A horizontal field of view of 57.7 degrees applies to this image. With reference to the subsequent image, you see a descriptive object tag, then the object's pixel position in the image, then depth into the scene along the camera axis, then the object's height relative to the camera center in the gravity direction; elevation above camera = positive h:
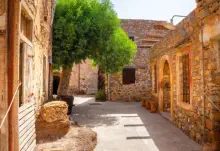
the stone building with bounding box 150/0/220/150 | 4.71 +0.10
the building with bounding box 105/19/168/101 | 15.99 +0.35
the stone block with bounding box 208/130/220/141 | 4.68 -1.39
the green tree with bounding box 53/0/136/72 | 8.88 +1.95
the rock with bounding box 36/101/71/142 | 5.15 -1.19
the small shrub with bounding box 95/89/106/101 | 16.16 -1.59
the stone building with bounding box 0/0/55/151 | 2.96 +0.14
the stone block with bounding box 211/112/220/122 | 4.68 -0.95
